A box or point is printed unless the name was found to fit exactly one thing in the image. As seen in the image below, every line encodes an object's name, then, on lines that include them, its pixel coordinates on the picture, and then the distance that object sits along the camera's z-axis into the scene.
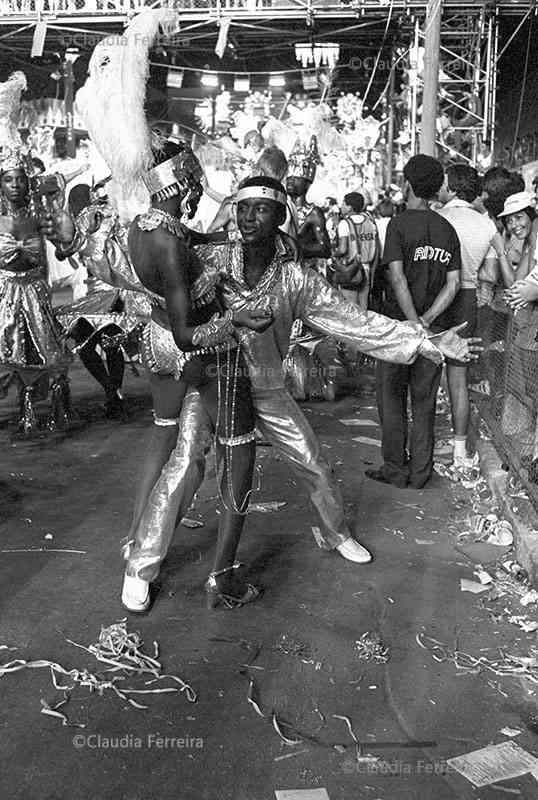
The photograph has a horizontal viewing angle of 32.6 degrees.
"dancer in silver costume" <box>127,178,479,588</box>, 4.08
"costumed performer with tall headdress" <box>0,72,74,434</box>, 7.26
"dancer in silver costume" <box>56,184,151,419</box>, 6.98
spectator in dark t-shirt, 5.93
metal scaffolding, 14.79
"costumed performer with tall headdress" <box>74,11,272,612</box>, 3.69
